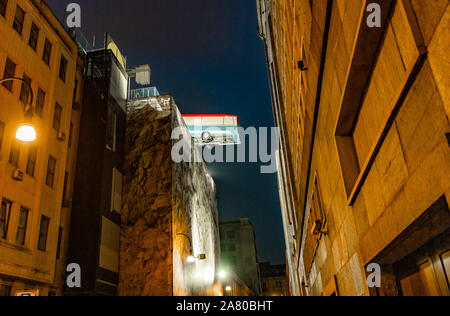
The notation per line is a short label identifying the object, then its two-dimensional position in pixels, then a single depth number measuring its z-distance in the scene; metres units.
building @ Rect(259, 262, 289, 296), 92.78
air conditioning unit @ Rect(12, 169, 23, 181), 15.28
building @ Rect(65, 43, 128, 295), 19.77
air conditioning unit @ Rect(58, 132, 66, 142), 19.59
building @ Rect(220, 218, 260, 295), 71.88
